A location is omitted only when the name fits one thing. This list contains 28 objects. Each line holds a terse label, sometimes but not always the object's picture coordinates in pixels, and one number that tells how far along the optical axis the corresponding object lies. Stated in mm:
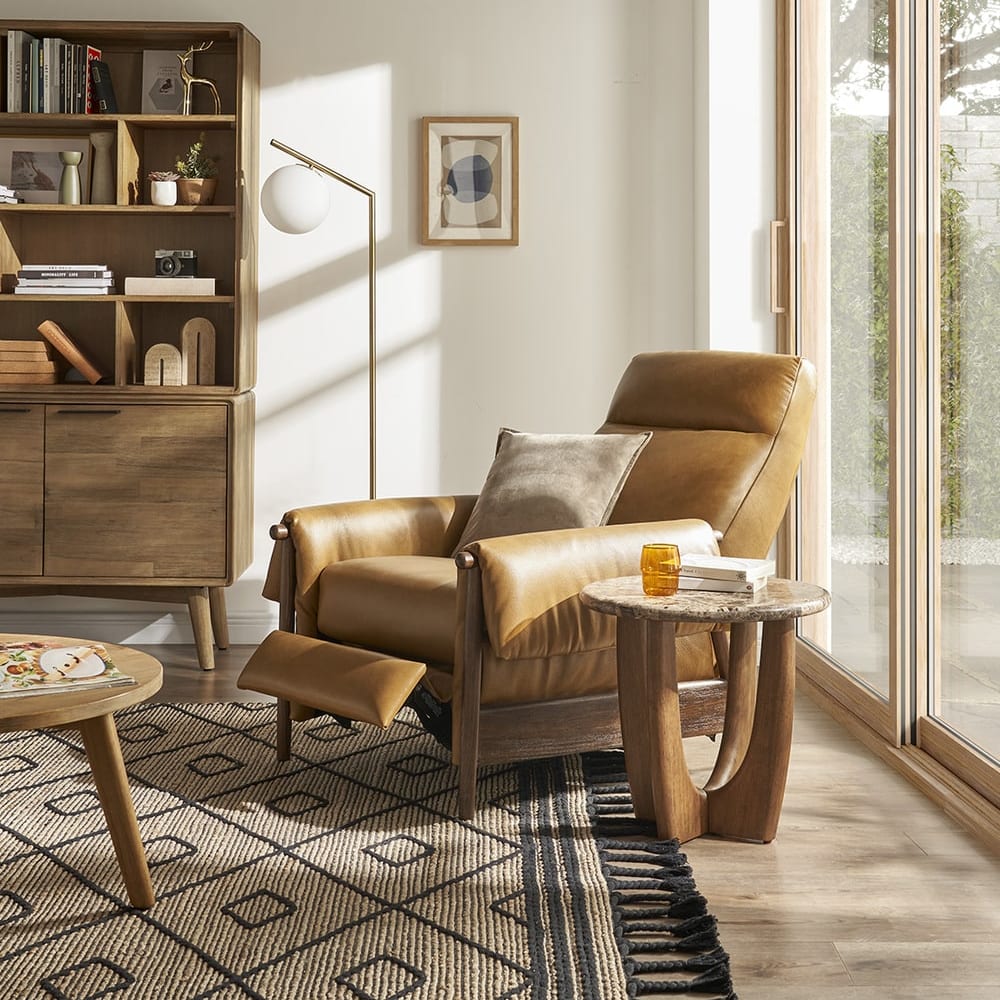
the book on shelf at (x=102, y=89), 3850
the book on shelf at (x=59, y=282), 3828
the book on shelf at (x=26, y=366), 3799
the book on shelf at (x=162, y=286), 3846
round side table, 2146
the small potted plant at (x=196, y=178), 3867
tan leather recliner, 2336
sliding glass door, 2426
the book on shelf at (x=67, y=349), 3846
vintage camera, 3930
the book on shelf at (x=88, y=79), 3826
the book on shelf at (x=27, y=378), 3801
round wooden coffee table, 1800
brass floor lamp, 3486
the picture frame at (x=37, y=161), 4023
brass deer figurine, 3891
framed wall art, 4125
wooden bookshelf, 3658
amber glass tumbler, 2168
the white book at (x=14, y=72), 3766
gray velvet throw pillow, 2803
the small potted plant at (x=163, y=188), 3838
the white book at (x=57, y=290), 3824
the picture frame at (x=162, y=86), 3963
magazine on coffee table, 1868
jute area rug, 1712
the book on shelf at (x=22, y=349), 3799
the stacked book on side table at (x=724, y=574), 2178
